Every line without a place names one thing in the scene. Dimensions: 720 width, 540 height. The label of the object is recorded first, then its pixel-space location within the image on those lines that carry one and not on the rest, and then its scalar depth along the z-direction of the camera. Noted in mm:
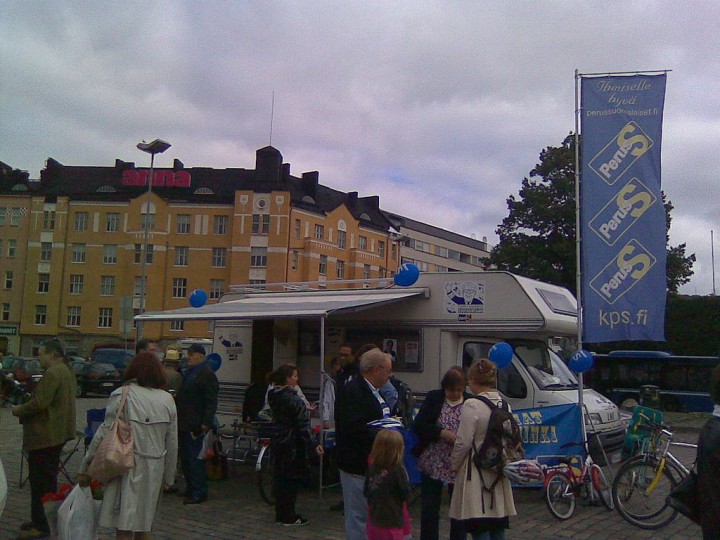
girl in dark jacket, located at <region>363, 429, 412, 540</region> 4801
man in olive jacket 6594
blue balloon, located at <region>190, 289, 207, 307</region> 13066
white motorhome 10164
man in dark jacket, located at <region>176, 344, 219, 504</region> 8680
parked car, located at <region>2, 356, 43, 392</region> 25511
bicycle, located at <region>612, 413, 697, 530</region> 7883
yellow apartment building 59875
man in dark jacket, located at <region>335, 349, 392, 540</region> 5328
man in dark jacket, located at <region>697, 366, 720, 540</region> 3730
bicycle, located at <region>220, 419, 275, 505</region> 8812
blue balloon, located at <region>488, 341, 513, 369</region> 9195
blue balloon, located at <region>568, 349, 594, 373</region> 9242
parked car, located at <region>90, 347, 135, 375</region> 31391
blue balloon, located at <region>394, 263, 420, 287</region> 10648
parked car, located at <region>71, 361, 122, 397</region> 28469
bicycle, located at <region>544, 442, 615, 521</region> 8070
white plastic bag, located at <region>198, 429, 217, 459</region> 8727
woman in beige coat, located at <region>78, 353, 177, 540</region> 5250
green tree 34844
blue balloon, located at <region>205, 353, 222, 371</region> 11953
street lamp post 25250
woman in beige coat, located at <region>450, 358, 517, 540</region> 5238
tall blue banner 9242
